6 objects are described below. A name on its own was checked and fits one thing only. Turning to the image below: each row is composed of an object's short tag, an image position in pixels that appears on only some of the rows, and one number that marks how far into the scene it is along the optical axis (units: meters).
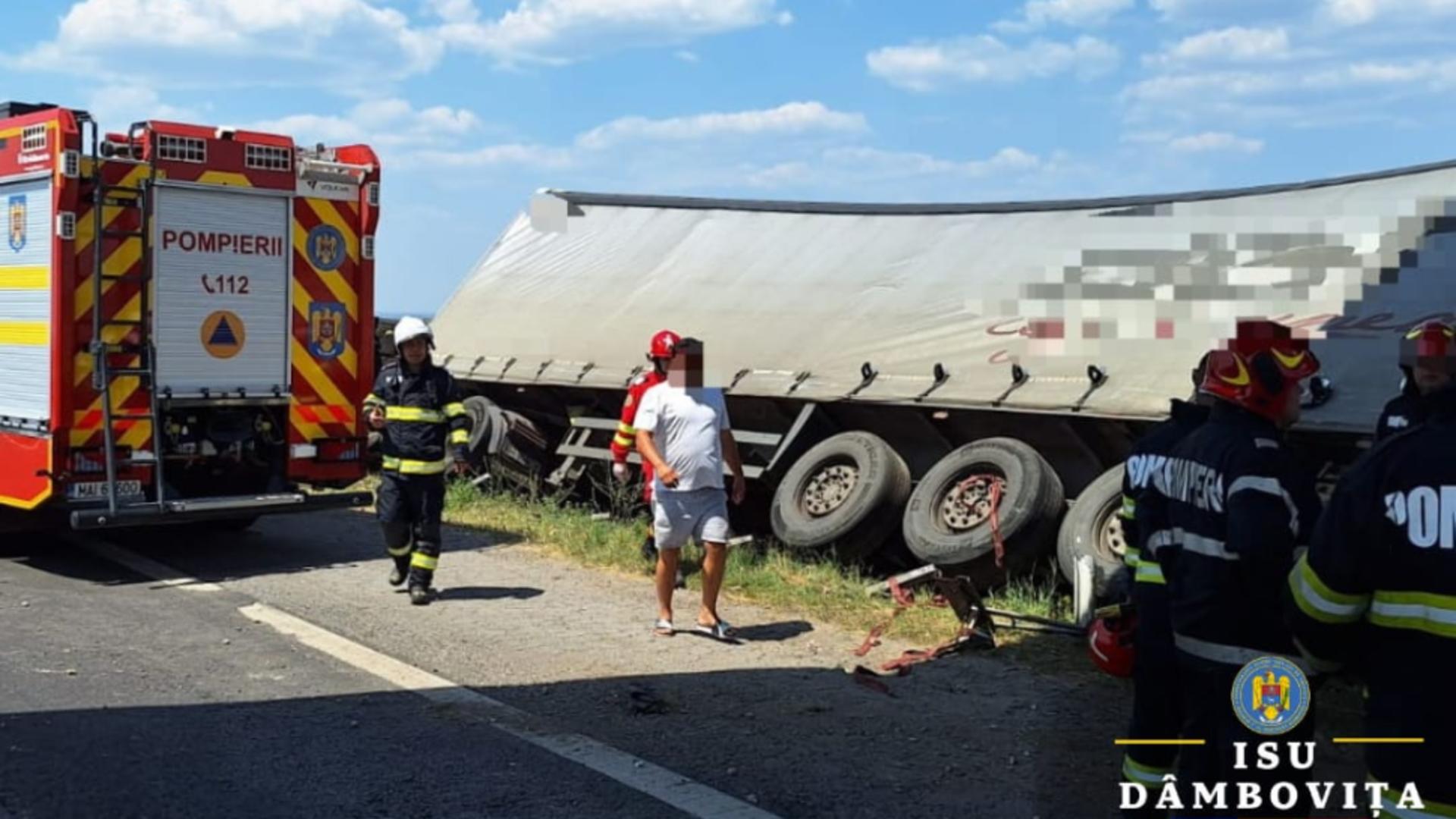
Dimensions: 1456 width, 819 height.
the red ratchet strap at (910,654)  7.03
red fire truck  8.79
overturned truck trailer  8.22
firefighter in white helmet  8.66
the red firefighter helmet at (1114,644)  4.33
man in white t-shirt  7.57
